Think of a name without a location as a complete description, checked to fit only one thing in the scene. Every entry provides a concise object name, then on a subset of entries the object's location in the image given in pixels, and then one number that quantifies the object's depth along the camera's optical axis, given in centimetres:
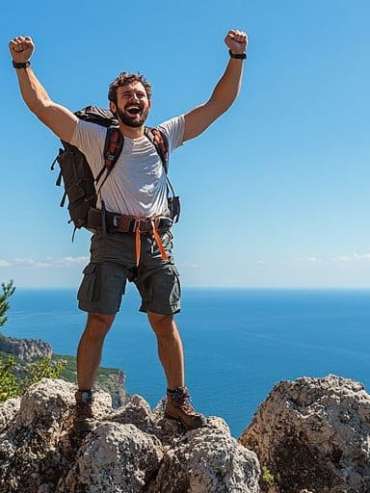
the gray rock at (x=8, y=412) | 620
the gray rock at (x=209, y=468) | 471
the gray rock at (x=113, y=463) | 488
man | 556
